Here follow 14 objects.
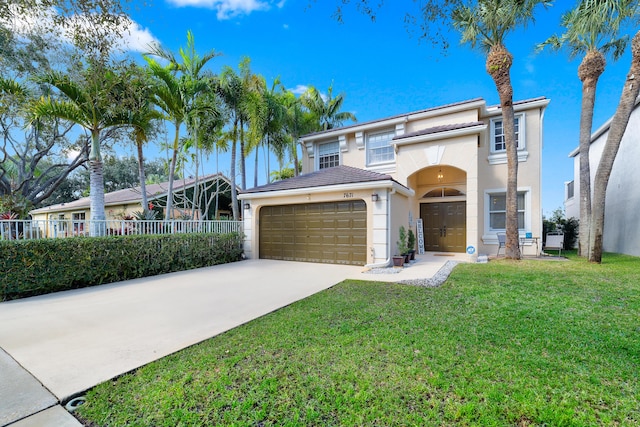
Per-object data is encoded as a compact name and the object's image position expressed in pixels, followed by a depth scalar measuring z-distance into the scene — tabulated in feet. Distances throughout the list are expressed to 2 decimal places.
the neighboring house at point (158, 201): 58.70
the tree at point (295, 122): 60.17
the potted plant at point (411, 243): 37.58
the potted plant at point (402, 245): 34.83
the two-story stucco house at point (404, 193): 34.27
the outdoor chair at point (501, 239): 39.42
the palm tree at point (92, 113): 22.03
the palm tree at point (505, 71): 34.04
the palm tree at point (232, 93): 45.37
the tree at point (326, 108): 72.79
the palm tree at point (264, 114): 46.50
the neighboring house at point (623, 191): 42.60
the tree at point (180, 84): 34.09
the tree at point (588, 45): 32.40
